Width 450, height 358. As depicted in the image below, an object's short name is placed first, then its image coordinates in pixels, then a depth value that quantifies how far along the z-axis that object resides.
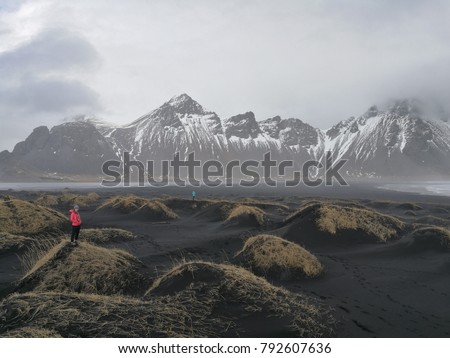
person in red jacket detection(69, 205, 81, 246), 17.62
